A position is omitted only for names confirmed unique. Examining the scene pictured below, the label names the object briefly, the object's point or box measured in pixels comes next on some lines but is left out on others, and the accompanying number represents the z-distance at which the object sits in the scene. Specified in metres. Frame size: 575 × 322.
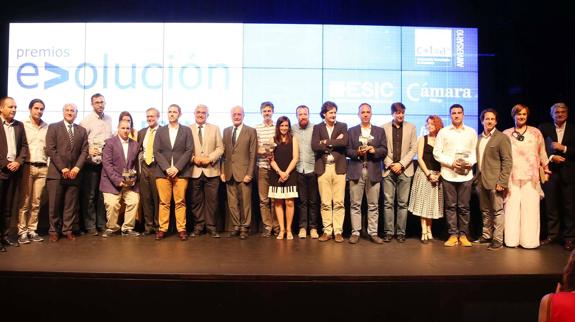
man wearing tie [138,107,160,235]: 5.50
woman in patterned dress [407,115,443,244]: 5.15
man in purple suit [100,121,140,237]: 5.40
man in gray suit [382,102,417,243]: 5.23
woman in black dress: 5.25
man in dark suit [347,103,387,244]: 5.13
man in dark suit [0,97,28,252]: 4.78
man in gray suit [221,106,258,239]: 5.45
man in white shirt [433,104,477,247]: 4.99
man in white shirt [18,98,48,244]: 5.11
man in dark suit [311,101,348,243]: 5.18
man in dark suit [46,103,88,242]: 5.13
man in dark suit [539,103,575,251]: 5.13
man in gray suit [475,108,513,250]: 5.01
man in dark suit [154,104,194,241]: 5.29
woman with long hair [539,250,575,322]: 1.68
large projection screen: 6.41
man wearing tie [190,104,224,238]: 5.43
